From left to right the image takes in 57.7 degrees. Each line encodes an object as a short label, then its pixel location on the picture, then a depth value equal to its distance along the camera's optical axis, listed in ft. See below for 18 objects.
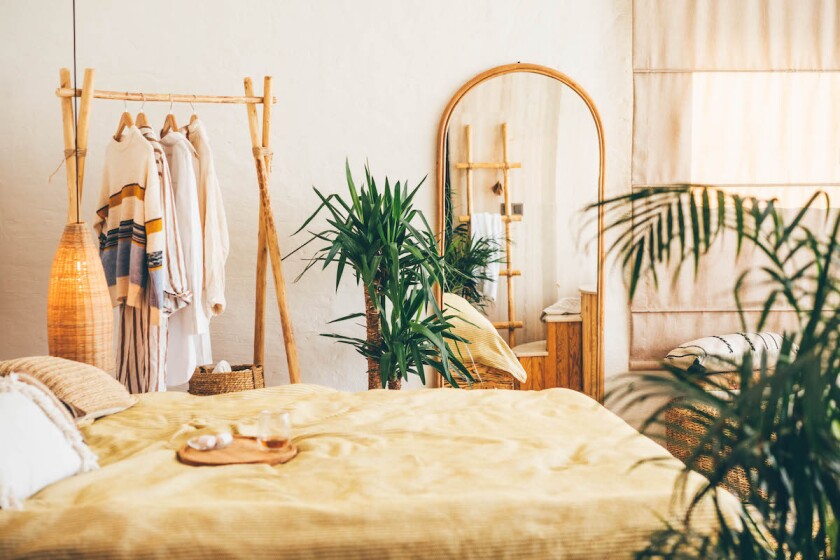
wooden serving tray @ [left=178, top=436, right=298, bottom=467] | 6.43
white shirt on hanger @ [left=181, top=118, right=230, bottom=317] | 10.97
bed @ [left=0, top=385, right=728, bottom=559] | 5.04
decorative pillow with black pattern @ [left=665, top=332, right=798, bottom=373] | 12.39
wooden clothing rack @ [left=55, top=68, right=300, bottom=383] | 9.99
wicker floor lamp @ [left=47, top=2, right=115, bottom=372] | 9.75
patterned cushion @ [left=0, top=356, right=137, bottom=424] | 7.51
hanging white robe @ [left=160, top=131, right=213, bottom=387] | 10.77
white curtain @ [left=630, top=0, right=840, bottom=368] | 13.23
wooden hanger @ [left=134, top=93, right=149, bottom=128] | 10.84
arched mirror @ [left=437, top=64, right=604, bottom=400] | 13.26
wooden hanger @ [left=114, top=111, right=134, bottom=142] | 10.73
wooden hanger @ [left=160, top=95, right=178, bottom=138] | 11.05
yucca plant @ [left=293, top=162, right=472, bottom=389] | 11.16
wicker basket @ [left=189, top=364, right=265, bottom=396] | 10.82
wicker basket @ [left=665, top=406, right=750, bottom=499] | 9.70
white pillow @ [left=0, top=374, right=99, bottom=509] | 5.56
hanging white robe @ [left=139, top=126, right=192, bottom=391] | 10.53
